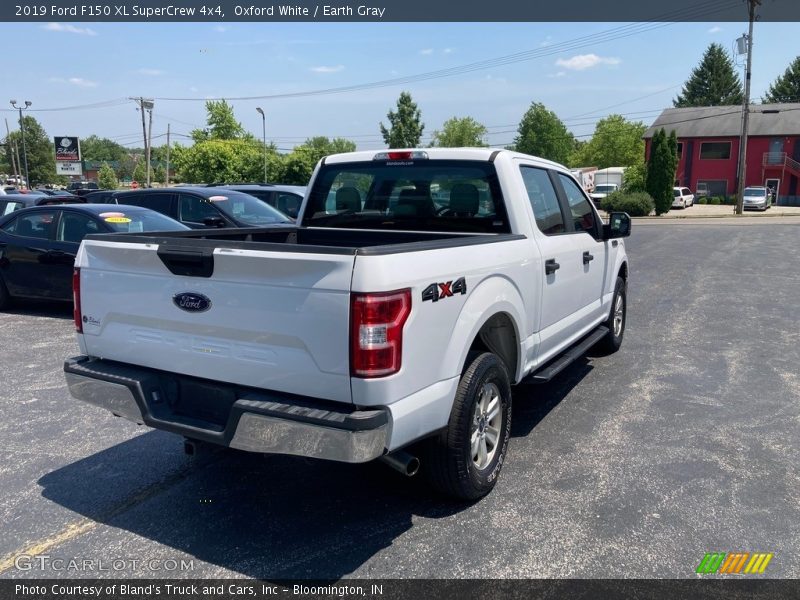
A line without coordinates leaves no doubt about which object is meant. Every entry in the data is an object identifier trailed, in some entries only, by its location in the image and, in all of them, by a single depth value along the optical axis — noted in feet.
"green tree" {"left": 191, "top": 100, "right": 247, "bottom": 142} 257.14
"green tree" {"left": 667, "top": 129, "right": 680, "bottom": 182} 134.10
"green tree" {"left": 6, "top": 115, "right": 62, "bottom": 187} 331.16
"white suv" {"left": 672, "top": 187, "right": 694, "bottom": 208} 159.41
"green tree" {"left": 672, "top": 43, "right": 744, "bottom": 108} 294.46
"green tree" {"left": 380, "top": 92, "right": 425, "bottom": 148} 266.16
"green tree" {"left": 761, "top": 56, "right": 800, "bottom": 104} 284.41
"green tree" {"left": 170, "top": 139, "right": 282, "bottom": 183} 200.85
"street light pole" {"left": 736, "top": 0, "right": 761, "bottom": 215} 126.11
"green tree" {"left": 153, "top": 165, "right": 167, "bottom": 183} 319.51
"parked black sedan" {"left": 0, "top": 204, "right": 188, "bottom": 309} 28.25
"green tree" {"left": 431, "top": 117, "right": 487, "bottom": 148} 333.21
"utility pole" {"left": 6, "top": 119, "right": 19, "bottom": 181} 306.64
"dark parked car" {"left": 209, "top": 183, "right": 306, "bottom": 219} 47.67
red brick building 183.52
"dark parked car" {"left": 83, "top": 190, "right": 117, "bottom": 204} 48.55
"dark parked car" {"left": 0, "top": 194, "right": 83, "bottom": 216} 40.09
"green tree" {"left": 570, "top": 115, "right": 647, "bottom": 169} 262.06
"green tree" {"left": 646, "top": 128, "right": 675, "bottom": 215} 132.87
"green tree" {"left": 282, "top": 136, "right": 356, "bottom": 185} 172.96
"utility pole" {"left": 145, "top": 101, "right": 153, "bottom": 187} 167.22
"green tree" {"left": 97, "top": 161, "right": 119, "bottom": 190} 248.11
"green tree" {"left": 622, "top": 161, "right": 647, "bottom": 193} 155.33
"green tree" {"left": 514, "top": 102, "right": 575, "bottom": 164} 287.48
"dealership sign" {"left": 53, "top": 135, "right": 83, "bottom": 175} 269.83
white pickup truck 9.24
